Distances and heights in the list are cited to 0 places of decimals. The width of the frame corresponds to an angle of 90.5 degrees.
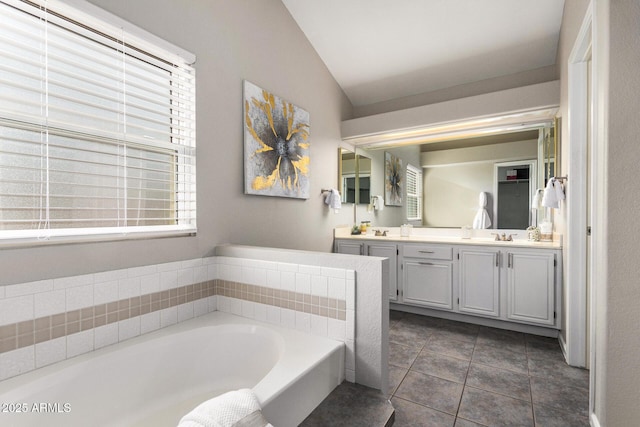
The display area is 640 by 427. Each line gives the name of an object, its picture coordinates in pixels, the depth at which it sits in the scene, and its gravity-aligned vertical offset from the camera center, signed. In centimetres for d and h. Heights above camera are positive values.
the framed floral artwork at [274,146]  252 +57
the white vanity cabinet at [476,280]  270 -65
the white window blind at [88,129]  141 +43
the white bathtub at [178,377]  128 -78
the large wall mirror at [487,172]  311 +41
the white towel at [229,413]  100 -66
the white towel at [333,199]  353 +13
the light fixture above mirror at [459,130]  306 +90
